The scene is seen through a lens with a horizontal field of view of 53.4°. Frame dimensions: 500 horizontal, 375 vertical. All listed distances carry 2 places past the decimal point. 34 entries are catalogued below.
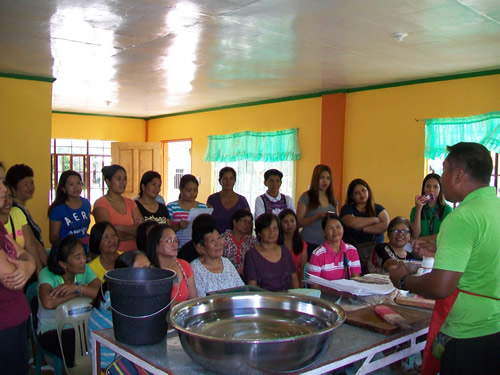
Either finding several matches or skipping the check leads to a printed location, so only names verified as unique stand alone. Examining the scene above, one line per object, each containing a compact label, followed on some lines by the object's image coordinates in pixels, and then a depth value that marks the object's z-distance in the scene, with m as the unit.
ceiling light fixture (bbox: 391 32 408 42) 3.68
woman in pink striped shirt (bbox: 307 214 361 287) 3.12
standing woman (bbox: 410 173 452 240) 4.14
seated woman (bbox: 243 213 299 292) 3.18
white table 1.59
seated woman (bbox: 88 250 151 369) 2.15
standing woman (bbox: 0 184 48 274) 2.79
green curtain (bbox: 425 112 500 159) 4.81
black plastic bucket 1.66
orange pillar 6.29
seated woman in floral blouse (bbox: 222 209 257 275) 3.67
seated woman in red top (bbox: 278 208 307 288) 3.82
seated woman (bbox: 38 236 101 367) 2.53
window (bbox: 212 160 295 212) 7.21
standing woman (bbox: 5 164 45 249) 3.63
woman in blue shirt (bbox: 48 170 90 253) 3.66
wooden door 9.17
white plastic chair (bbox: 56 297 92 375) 2.47
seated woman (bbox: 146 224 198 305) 2.66
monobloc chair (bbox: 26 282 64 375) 2.55
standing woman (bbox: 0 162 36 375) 1.74
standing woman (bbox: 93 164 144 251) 3.65
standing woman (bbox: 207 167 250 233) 4.33
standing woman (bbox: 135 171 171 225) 3.90
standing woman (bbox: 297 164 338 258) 4.23
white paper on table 2.45
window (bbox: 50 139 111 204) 9.16
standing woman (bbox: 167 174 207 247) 4.06
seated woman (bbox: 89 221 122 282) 3.02
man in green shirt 1.61
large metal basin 1.35
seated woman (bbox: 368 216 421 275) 3.55
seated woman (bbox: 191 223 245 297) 2.84
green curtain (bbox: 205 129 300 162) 7.08
